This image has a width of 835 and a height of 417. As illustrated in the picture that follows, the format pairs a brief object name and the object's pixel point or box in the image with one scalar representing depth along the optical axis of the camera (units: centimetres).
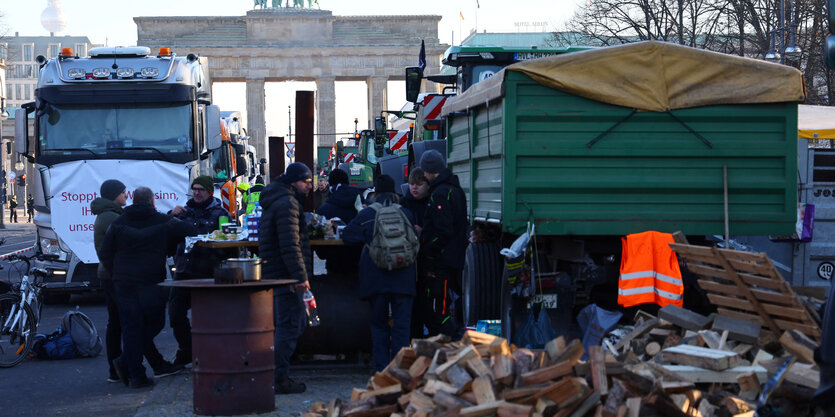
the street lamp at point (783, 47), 2881
